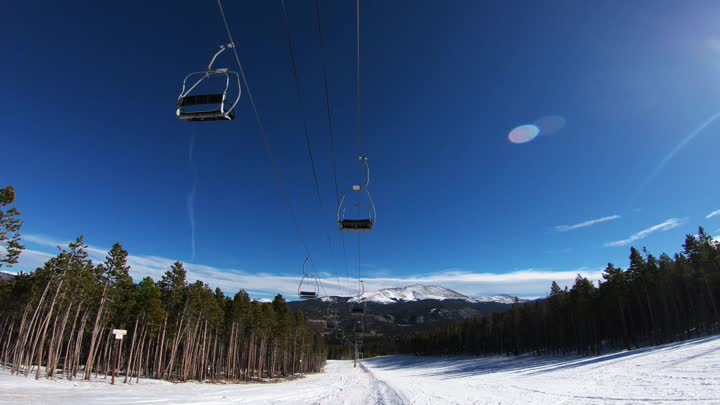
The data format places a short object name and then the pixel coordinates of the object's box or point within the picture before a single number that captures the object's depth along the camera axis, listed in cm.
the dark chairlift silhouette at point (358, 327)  7864
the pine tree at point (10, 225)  2438
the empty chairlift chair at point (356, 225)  1695
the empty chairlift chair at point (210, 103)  904
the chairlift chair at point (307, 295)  3417
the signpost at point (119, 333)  2541
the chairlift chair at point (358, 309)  5204
